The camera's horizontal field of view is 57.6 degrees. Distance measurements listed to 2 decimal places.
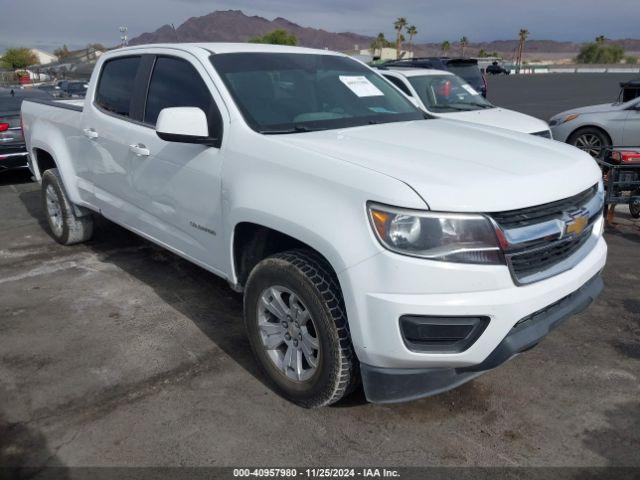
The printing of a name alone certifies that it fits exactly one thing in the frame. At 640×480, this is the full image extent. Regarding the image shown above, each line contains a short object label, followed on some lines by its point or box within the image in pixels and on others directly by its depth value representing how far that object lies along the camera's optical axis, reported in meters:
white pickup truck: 2.42
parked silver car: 9.21
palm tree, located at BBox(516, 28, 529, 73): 111.09
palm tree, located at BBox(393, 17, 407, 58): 107.88
